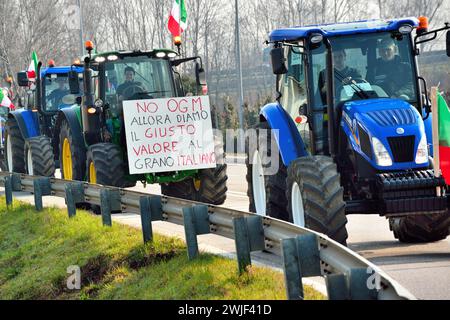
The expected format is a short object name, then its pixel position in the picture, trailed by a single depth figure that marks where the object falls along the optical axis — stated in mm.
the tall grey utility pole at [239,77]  42594
